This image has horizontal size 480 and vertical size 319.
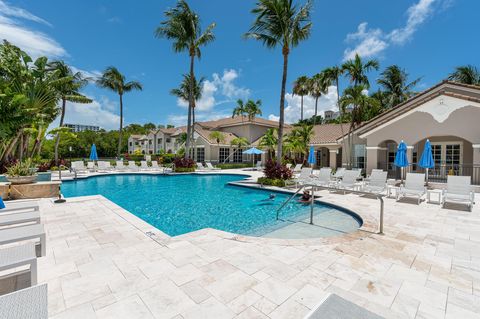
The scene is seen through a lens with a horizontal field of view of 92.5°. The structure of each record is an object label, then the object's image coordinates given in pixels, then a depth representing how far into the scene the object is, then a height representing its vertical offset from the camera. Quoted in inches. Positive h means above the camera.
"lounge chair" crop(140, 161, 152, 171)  1109.1 -47.9
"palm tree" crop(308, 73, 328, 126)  1374.9 +488.6
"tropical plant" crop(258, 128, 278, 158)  1170.6 +92.8
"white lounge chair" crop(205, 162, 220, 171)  1136.8 -48.0
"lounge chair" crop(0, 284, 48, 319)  82.2 -56.9
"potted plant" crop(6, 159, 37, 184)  408.2 -36.8
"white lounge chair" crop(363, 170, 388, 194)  482.0 -47.8
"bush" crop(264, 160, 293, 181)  652.1 -38.2
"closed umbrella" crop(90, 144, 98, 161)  1027.4 +5.6
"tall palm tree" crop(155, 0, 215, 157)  877.2 +490.6
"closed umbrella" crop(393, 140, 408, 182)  536.7 +6.8
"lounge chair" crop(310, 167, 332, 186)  586.2 -46.0
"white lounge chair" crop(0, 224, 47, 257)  160.4 -59.6
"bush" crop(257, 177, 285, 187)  623.5 -63.5
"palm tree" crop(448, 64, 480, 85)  1185.4 +458.2
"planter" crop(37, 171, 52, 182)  498.9 -49.5
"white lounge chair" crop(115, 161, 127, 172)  1070.4 -52.7
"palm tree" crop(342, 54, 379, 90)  842.8 +337.9
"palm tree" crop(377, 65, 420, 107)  1320.1 +447.3
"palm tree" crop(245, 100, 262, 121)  1633.5 +359.9
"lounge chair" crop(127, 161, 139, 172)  1060.5 -55.6
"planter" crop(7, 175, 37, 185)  405.9 -45.7
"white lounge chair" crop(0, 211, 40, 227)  194.4 -57.6
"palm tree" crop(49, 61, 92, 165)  1032.8 +334.4
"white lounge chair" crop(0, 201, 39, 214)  230.9 -55.6
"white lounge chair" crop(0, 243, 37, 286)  124.3 -59.0
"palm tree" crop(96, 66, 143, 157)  1401.3 +456.1
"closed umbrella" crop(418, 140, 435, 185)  494.0 +5.2
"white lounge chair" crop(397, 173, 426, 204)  420.5 -46.5
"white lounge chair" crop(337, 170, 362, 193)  527.5 -46.6
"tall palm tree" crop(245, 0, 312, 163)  599.2 +361.3
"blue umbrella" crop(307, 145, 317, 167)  785.6 +7.9
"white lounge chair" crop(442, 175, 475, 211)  376.8 -50.7
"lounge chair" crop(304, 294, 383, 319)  107.5 -73.6
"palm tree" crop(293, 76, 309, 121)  1675.7 +542.9
